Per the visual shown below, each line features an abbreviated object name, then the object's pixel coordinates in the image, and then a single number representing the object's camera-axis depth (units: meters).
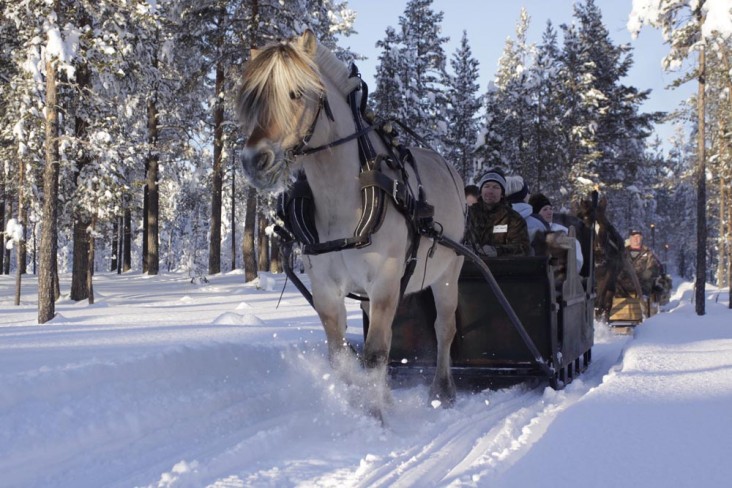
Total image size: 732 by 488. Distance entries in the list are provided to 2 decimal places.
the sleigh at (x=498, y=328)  6.86
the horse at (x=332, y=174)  4.46
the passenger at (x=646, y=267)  18.86
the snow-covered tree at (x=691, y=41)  21.09
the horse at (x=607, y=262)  13.84
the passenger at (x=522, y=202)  8.80
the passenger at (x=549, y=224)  7.83
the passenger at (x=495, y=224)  7.68
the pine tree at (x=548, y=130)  37.69
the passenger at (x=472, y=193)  9.43
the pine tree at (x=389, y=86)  33.34
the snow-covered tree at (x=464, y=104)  45.38
